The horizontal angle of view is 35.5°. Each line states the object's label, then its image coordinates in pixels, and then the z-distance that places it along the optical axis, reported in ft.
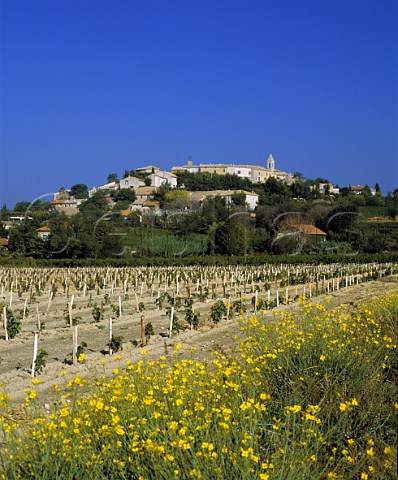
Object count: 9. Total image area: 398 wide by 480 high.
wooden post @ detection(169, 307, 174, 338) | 46.09
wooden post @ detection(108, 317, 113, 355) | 40.01
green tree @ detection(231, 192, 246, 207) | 293.92
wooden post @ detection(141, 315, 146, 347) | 41.55
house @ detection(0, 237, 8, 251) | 180.96
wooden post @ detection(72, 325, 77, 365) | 36.47
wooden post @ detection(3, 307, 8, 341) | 47.00
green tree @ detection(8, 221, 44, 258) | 168.81
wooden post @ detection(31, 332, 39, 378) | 33.81
